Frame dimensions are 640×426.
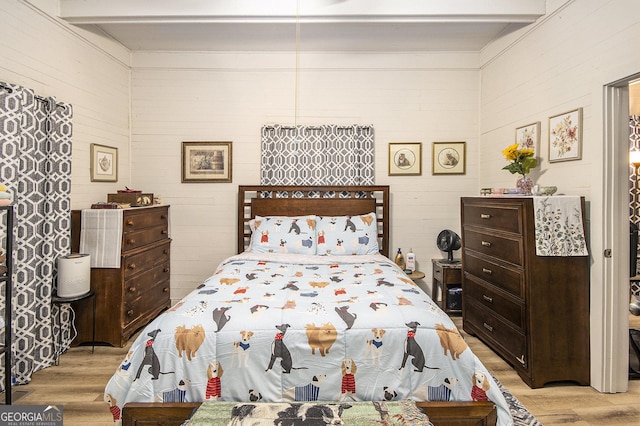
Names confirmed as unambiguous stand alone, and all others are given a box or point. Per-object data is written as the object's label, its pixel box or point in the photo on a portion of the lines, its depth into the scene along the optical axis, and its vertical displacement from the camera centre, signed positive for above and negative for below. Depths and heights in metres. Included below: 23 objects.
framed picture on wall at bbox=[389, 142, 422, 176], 4.03 +0.66
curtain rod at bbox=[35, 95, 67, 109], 2.63 +0.88
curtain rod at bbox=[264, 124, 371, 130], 3.95 +0.99
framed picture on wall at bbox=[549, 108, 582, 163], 2.61 +0.63
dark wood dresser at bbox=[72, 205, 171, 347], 3.03 -0.68
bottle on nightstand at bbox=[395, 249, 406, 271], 3.88 -0.54
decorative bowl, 2.65 +0.19
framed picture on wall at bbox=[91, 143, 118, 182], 3.40 +0.51
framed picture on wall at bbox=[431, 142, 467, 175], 4.05 +0.66
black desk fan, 3.84 -0.32
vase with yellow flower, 2.94 +0.46
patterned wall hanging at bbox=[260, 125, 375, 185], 3.95 +0.68
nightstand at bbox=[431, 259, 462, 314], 3.73 -0.79
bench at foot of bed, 1.60 -0.94
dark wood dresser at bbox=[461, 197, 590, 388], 2.43 -0.67
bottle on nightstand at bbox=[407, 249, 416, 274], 3.88 -0.55
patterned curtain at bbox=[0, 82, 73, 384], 2.38 +0.01
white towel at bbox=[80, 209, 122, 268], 3.03 -0.22
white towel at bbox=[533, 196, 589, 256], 2.43 -0.08
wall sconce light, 4.63 +0.57
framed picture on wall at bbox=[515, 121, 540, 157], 3.08 +0.73
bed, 1.66 -0.72
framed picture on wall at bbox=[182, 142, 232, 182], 4.00 +0.60
